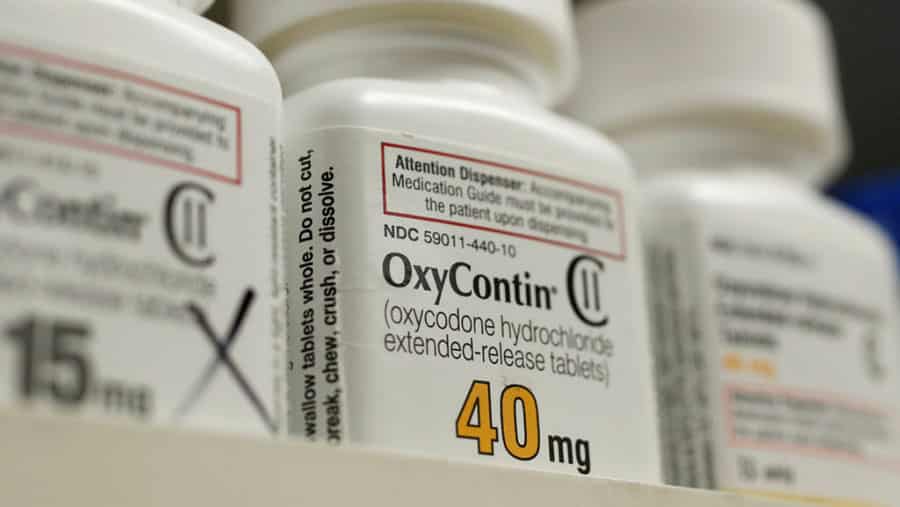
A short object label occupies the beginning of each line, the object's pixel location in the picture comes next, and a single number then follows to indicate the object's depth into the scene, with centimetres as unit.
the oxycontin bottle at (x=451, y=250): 26
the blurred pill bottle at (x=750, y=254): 31
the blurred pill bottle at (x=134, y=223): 24
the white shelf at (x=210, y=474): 23
